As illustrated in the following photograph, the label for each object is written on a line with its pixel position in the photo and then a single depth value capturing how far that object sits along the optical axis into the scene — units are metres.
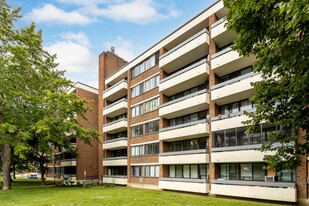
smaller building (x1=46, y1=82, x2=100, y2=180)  42.78
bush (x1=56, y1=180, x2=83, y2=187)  35.38
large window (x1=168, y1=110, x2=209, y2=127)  26.17
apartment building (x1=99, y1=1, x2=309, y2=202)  20.27
